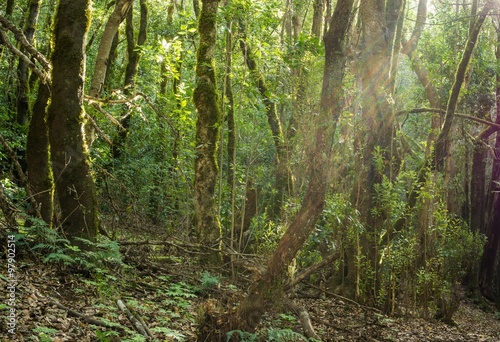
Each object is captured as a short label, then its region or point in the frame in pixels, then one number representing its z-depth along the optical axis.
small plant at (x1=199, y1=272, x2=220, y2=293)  7.02
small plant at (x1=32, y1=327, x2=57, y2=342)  4.31
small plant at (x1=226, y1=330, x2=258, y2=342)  5.59
